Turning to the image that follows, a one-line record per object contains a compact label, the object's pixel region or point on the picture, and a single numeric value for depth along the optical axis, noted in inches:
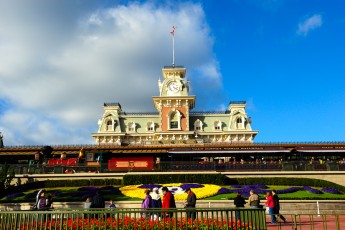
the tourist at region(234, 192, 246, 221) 660.7
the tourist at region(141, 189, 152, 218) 531.8
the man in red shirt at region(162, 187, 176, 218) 527.8
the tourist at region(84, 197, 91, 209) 561.6
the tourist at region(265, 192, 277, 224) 666.2
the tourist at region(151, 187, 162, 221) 542.0
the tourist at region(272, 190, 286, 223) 666.8
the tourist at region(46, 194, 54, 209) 587.4
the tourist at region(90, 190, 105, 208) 549.6
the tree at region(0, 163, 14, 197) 1078.3
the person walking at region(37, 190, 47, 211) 578.9
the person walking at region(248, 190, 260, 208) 634.8
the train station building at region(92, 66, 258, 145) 2224.4
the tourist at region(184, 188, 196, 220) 583.8
